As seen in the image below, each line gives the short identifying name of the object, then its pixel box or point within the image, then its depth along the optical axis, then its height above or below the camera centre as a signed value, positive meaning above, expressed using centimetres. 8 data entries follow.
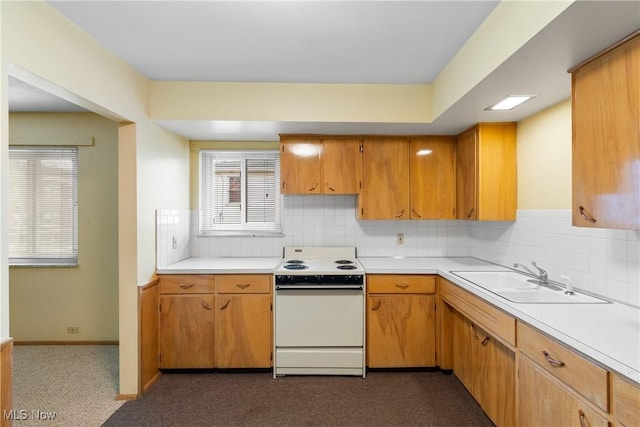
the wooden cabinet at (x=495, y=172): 250 +34
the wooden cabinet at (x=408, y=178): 290 +34
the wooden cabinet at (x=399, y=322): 254 -91
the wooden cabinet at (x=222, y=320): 254 -89
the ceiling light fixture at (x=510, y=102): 196 +75
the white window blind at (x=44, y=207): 304 +9
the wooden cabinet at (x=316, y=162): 287 +49
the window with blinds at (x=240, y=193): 326 +23
